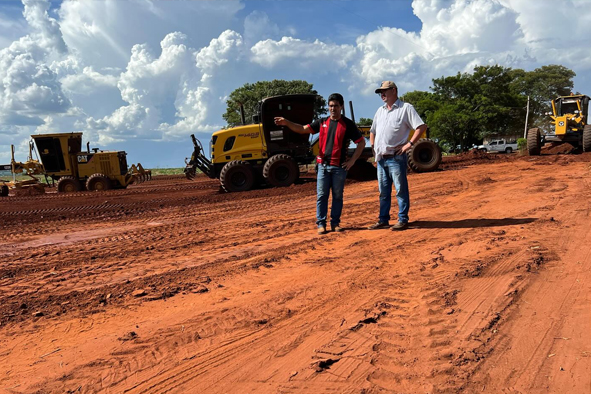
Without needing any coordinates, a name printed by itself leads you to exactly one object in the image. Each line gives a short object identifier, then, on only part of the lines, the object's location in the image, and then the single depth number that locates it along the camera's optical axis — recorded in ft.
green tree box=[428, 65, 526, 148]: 137.18
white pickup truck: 128.34
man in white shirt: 18.17
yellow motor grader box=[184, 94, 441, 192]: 47.01
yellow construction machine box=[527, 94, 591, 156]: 61.21
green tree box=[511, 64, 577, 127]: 177.17
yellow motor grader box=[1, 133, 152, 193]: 66.39
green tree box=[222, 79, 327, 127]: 127.95
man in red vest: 18.81
